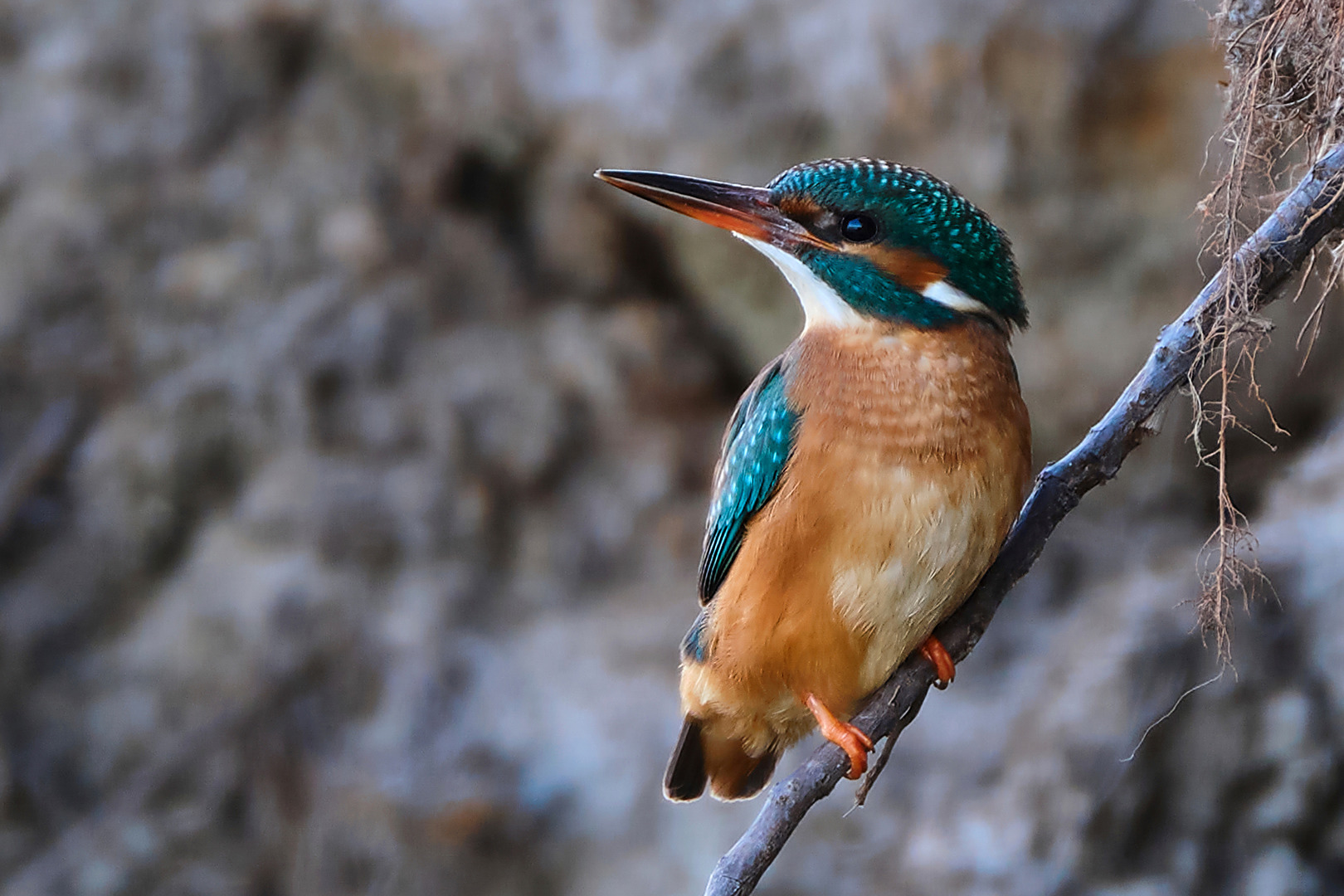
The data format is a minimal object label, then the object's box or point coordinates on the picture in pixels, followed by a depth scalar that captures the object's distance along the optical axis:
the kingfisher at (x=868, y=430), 3.98
